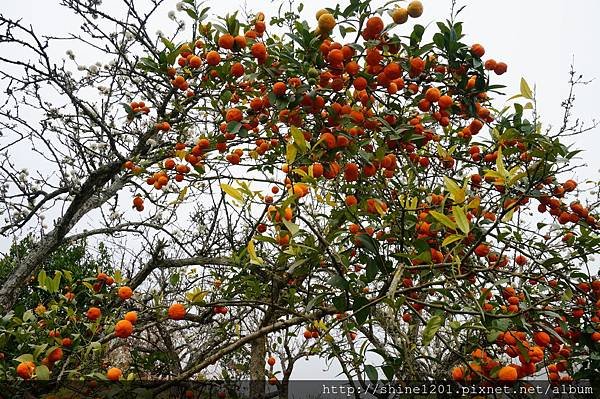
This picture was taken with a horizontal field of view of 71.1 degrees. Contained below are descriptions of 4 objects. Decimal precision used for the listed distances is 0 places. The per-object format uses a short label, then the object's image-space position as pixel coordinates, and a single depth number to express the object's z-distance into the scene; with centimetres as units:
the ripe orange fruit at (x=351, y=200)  173
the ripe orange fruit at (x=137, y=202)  309
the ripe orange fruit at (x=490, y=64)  202
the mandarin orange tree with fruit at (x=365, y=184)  150
